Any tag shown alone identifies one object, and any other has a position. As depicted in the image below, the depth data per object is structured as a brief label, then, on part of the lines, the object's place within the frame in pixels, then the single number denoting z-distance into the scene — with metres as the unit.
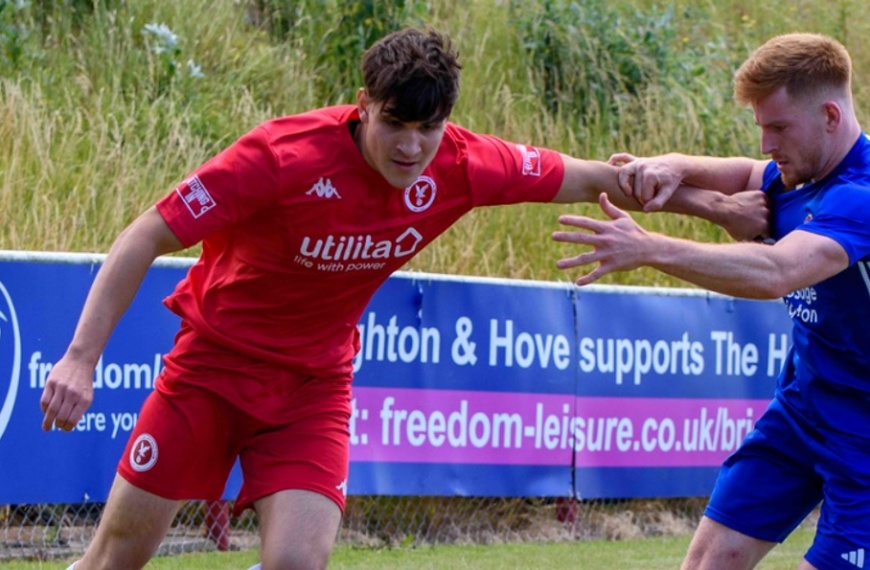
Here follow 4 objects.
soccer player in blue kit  7.95
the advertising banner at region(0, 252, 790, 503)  14.06
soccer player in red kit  8.73
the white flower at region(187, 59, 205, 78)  23.95
